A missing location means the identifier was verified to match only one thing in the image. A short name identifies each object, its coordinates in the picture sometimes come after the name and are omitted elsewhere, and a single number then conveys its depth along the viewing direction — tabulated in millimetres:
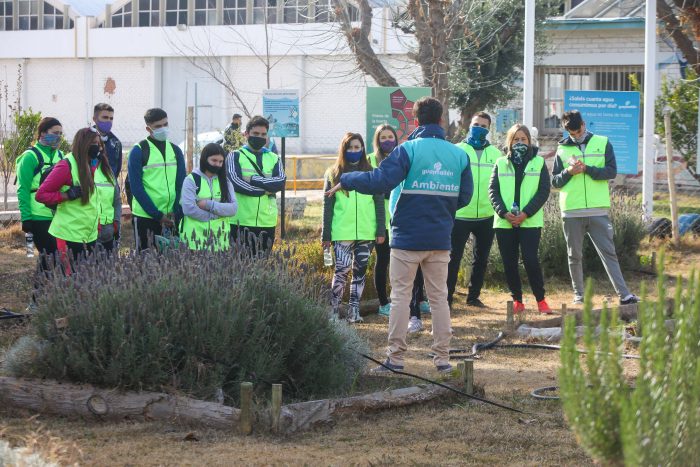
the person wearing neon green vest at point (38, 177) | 16642
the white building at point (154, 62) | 76896
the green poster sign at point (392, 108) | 22221
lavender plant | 10528
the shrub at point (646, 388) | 6589
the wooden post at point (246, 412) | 9993
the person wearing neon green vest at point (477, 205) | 18609
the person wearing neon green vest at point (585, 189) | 18635
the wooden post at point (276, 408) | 10054
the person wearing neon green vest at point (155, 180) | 16696
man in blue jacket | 13124
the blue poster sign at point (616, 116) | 26702
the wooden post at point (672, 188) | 26662
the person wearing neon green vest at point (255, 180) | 17177
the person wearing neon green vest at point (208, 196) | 16027
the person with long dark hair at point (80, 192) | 15492
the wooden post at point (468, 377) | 11946
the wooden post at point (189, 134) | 28629
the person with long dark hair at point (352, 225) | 17003
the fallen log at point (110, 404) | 10241
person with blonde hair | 18033
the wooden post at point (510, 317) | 16990
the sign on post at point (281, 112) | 23572
